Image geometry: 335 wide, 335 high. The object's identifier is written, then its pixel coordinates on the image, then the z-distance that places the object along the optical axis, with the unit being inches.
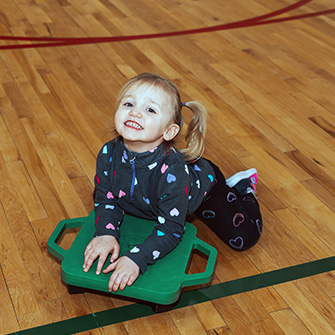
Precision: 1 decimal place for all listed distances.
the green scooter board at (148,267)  47.1
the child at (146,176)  48.5
